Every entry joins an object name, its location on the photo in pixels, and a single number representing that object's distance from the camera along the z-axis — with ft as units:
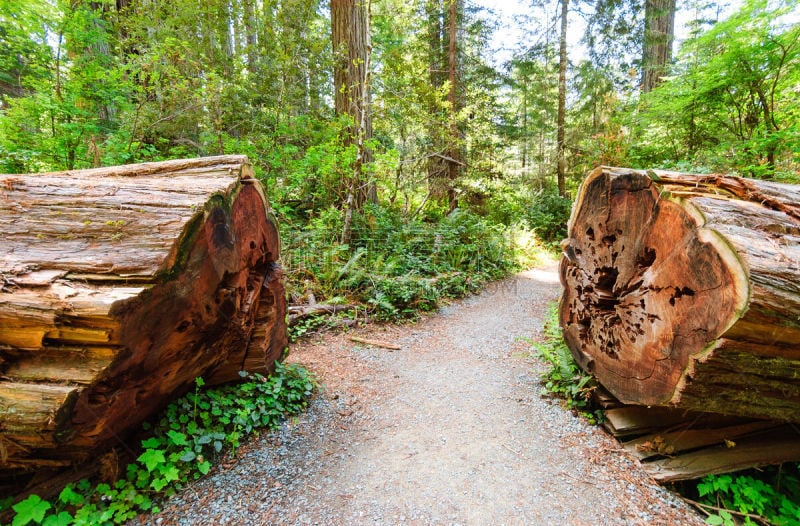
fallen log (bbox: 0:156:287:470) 5.74
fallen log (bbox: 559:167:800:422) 6.01
